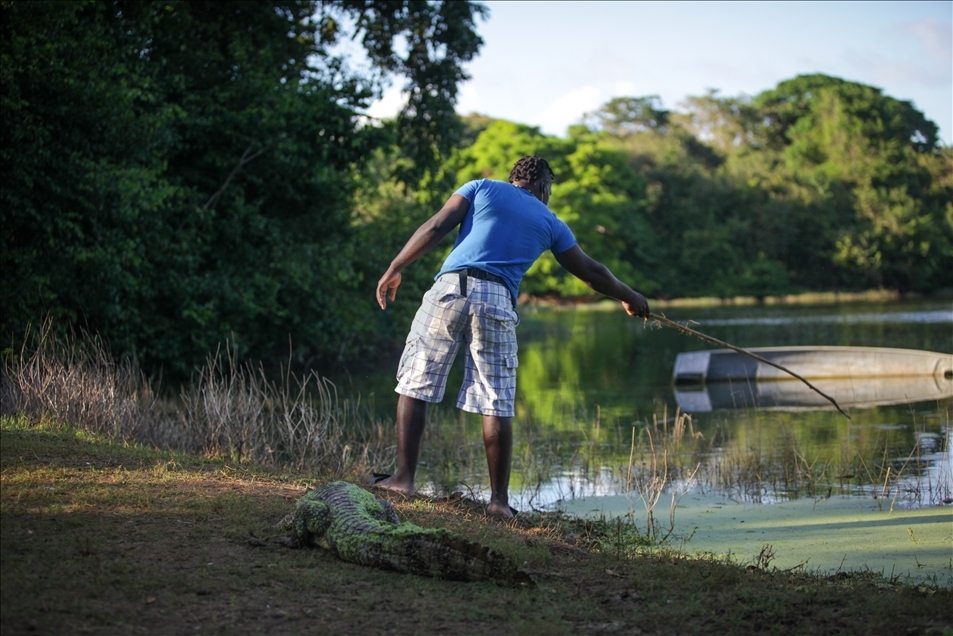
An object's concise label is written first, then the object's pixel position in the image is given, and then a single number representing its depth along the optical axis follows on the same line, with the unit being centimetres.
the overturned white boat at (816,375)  1584
